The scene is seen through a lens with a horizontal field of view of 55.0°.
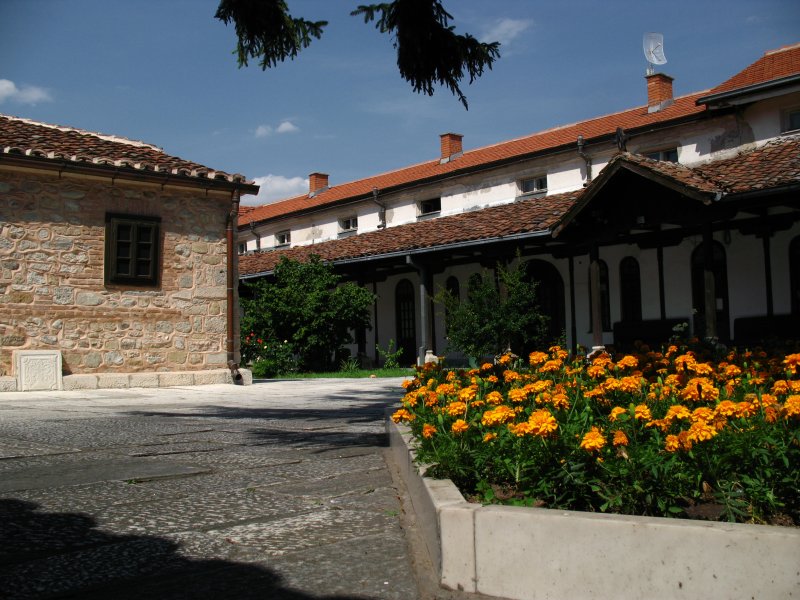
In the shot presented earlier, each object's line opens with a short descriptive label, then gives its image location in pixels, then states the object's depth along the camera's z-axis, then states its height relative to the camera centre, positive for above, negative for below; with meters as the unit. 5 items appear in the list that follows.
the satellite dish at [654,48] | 22.36 +8.53
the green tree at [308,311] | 18.30 +0.81
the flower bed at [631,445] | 2.77 -0.44
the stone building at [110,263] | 12.31 +1.49
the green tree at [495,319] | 14.72 +0.42
